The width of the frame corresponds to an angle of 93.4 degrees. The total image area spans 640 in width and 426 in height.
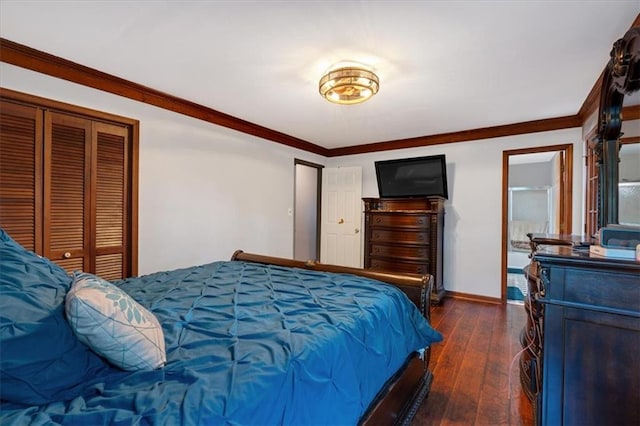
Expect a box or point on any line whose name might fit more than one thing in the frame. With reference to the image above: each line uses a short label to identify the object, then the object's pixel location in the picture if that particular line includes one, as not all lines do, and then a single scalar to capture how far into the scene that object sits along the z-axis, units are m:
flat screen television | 4.23
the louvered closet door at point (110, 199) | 2.63
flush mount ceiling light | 2.29
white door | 5.01
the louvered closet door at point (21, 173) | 2.14
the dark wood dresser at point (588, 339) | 1.22
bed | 0.75
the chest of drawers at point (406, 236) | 3.94
